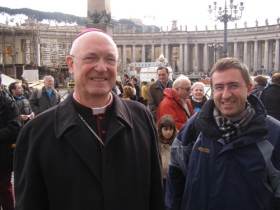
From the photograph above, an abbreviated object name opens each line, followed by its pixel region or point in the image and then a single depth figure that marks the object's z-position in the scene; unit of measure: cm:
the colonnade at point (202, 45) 6031
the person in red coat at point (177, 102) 502
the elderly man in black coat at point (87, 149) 193
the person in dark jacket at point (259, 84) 753
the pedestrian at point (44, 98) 753
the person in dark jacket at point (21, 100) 650
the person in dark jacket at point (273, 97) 580
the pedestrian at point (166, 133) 447
